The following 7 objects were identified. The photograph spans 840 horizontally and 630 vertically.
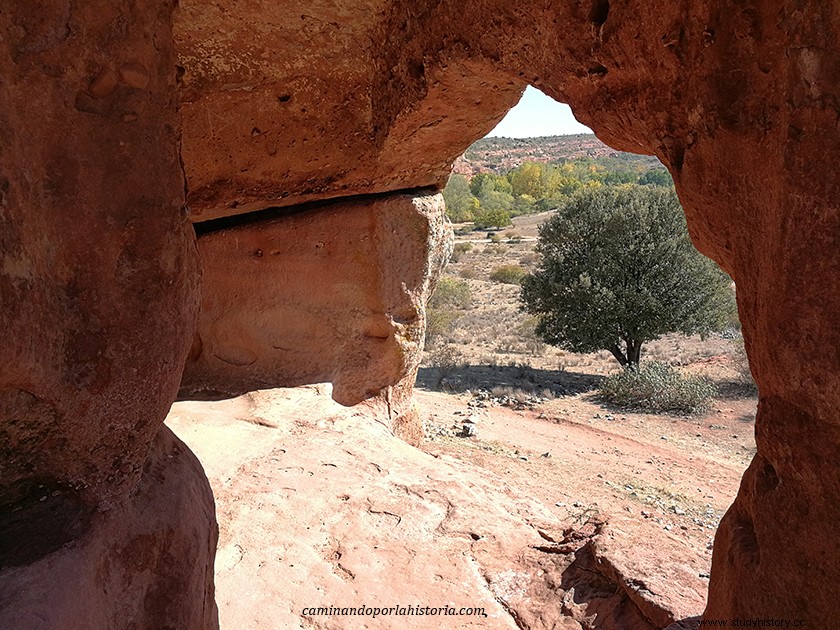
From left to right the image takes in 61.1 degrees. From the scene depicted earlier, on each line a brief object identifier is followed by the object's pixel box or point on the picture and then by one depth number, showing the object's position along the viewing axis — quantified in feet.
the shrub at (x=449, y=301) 46.14
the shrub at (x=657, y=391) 28.17
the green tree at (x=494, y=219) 105.81
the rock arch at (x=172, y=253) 4.42
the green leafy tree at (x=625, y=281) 35.09
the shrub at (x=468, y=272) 68.55
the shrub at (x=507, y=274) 64.69
